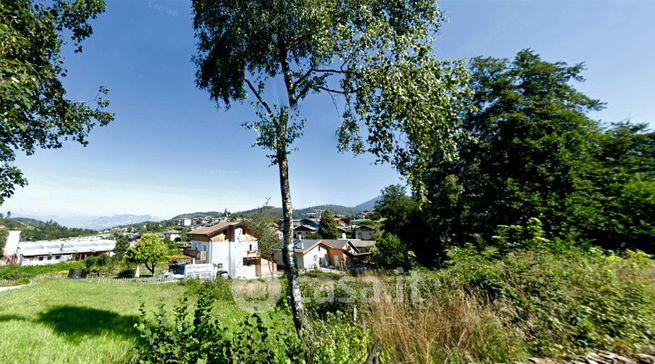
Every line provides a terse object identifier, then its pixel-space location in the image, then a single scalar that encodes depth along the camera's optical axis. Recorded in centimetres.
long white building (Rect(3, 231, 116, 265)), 5309
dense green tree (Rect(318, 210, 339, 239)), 5959
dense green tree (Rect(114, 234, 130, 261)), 4174
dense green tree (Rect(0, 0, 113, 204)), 494
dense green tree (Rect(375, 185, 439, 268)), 2297
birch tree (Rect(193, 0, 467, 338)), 426
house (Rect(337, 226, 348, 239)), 7032
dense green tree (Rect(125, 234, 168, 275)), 2869
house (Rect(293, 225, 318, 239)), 7057
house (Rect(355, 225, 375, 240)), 6744
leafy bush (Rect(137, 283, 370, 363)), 238
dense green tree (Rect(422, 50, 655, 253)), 902
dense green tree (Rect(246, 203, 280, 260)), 3772
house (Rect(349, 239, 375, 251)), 4642
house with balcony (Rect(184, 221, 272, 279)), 3109
